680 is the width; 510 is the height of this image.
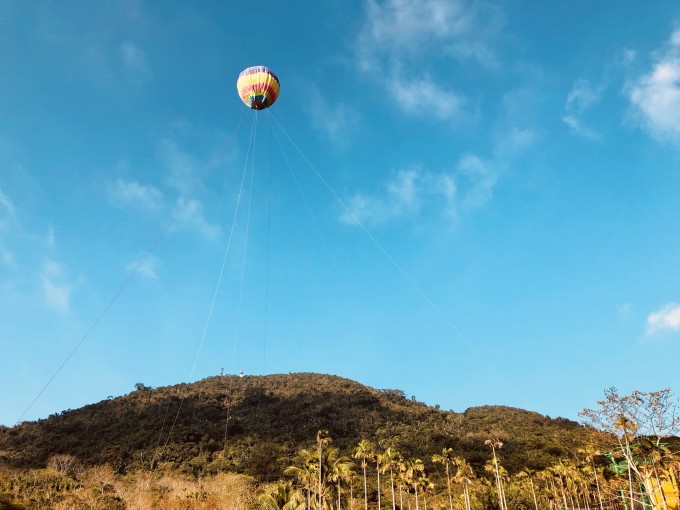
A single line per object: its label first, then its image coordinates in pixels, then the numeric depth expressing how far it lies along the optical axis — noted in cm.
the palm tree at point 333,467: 4974
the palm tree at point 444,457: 6284
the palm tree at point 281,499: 4528
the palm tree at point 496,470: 4510
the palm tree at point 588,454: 6005
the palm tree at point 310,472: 5018
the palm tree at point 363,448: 6028
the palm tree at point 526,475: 7653
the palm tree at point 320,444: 4270
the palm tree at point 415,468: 6150
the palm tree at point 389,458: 6003
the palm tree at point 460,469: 6297
